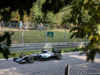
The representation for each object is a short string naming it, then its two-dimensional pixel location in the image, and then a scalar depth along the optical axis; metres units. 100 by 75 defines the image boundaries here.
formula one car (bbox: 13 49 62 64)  8.34
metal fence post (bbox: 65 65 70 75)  2.89
